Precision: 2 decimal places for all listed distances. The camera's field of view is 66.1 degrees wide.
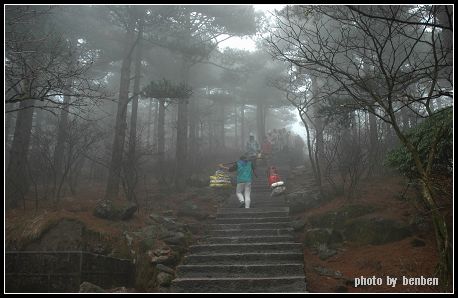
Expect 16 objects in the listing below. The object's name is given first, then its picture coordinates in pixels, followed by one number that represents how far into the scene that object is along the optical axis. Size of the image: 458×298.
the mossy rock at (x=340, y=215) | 8.61
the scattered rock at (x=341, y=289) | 6.11
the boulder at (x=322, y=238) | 8.29
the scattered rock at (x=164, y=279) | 6.66
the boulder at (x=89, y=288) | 5.91
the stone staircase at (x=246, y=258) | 6.36
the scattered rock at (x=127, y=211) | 9.23
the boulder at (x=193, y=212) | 10.94
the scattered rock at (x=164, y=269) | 7.06
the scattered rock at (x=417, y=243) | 6.79
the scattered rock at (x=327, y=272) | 6.75
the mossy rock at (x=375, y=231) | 7.41
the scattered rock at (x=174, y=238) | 8.41
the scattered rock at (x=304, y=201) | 10.68
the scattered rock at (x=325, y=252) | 7.77
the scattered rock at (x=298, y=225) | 9.38
